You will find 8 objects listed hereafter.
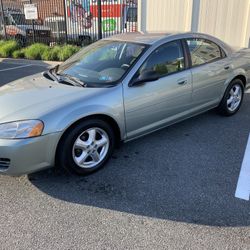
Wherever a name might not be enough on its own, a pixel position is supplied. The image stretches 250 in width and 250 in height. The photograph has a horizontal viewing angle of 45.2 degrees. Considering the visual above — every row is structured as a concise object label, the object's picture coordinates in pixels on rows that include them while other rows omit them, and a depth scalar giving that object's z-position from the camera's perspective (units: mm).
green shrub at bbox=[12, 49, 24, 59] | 11766
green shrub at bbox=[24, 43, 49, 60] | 11266
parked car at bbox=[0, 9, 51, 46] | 13082
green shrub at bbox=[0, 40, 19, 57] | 12105
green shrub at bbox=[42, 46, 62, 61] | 10844
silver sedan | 2959
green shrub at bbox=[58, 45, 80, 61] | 10508
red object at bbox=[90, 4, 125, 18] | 12992
